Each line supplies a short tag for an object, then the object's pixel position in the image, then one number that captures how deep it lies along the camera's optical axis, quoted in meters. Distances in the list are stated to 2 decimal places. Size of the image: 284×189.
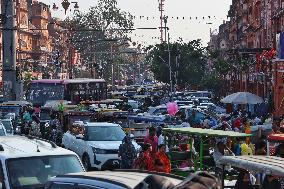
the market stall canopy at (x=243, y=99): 35.81
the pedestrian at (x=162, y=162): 13.99
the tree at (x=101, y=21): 110.18
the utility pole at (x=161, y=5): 105.17
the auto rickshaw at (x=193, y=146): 15.48
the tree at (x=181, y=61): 86.69
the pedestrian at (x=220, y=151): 15.99
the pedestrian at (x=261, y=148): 14.34
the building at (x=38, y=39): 101.56
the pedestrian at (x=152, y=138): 18.57
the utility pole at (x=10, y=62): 42.69
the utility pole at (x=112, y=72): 118.31
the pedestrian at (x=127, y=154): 17.62
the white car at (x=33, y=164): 10.09
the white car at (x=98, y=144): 20.97
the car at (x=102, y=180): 7.38
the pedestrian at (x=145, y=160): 14.41
